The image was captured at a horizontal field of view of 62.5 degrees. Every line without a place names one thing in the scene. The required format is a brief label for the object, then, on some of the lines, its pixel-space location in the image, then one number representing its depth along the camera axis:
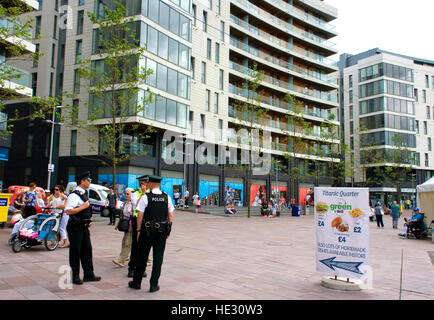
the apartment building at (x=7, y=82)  23.76
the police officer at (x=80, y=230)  6.31
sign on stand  6.31
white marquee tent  18.42
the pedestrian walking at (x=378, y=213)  22.83
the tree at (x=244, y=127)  41.28
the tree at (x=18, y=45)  14.68
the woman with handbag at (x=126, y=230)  7.86
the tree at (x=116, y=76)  20.52
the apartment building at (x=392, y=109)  59.36
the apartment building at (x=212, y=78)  32.50
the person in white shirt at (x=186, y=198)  32.75
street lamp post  29.65
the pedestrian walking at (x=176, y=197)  33.33
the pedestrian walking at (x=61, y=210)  10.09
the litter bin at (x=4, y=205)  13.74
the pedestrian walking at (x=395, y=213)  21.36
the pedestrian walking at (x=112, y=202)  18.39
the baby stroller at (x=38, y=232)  9.43
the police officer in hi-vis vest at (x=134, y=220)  7.04
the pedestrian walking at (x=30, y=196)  11.88
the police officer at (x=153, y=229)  5.95
